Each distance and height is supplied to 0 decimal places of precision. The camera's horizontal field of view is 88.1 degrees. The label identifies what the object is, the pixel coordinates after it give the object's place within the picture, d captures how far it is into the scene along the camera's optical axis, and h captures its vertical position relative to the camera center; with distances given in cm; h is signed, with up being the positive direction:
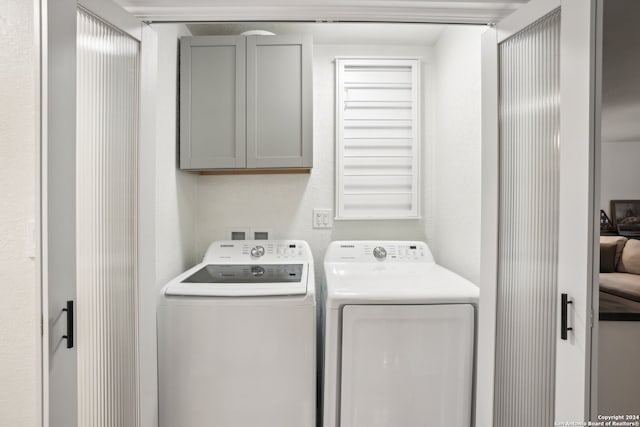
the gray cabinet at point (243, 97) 205 +69
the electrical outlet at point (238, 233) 237 -19
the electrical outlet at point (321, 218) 241 -8
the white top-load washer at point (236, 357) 155 -70
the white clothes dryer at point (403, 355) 153 -68
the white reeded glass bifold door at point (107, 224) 106 -6
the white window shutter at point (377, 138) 236 +50
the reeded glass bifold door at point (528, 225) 107 -6
